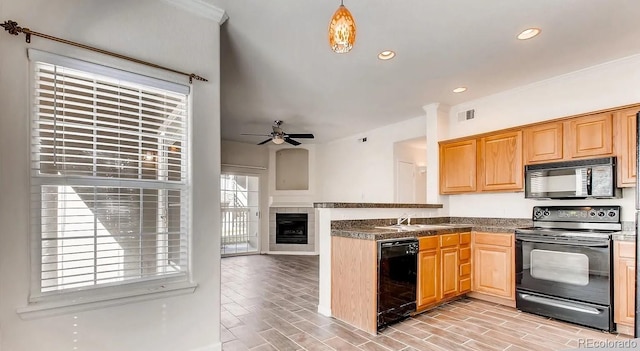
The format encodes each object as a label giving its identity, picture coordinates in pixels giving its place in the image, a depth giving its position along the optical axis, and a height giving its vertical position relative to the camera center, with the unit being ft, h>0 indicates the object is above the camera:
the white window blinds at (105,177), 6.31 +0.01
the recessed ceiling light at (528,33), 9.41 +4.37
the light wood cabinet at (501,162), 13.01 +0.63
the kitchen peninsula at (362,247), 10.09 -2.53
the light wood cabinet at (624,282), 9.57 -3.26
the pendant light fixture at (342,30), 5.33 +2.51
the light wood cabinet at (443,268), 11.32 -3.50
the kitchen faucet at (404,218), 13.32 -1.75
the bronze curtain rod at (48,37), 5.94 +2.78
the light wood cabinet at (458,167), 14.58 +0.49
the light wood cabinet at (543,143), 11.90 +1.34
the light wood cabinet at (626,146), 10.16 +1.02
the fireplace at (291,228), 26.66 -4.30
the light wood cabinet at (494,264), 12.23 -3.53
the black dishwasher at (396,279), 9.95 -3.37
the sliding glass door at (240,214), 25.63 -3.05
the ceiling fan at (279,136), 17.98 +2.38
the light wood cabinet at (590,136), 10.69 +1.44
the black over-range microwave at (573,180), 10.61 -0.11
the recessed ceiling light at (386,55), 10.81 +4.27
